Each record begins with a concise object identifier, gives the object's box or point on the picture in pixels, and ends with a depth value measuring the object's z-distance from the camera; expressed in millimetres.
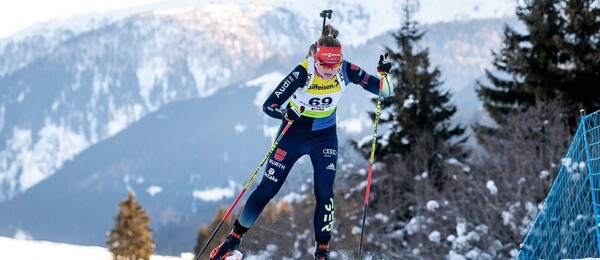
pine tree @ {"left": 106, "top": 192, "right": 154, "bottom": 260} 49188
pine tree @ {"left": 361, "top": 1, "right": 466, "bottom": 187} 37656
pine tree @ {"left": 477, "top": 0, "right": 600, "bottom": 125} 30828
